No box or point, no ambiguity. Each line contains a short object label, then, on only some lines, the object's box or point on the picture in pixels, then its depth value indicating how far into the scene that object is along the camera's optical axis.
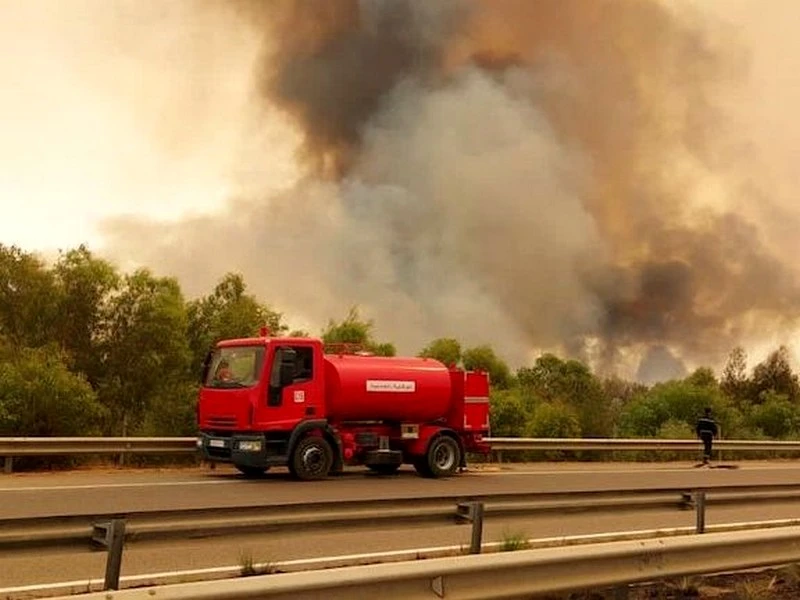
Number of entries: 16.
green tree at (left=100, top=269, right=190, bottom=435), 41.41
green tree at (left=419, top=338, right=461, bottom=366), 70.00
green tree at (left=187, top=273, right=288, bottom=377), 44.38
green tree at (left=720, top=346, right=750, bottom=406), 88.75
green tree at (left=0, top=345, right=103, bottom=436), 23.88
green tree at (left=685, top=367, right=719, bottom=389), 82.75
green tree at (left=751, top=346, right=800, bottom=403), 87.44
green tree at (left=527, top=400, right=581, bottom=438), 44.09
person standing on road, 28.50
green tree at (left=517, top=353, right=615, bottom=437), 56.47
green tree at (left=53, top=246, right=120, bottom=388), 42.19
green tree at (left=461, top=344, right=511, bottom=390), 78.79
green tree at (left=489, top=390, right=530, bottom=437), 46.00
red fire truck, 16.84
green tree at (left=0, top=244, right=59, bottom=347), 42.00
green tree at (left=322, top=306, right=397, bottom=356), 50.06
